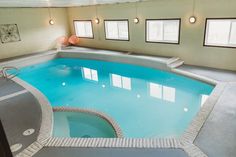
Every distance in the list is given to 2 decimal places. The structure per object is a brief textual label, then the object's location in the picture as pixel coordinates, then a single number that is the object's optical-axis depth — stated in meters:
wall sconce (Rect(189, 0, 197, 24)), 6.24
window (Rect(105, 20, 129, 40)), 8.73
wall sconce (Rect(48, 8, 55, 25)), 10.03
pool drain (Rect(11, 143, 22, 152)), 2.58
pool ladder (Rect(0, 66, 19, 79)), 5.99
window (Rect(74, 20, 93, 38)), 10.27
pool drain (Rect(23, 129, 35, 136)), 2.91
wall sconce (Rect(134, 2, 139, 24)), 7.82
